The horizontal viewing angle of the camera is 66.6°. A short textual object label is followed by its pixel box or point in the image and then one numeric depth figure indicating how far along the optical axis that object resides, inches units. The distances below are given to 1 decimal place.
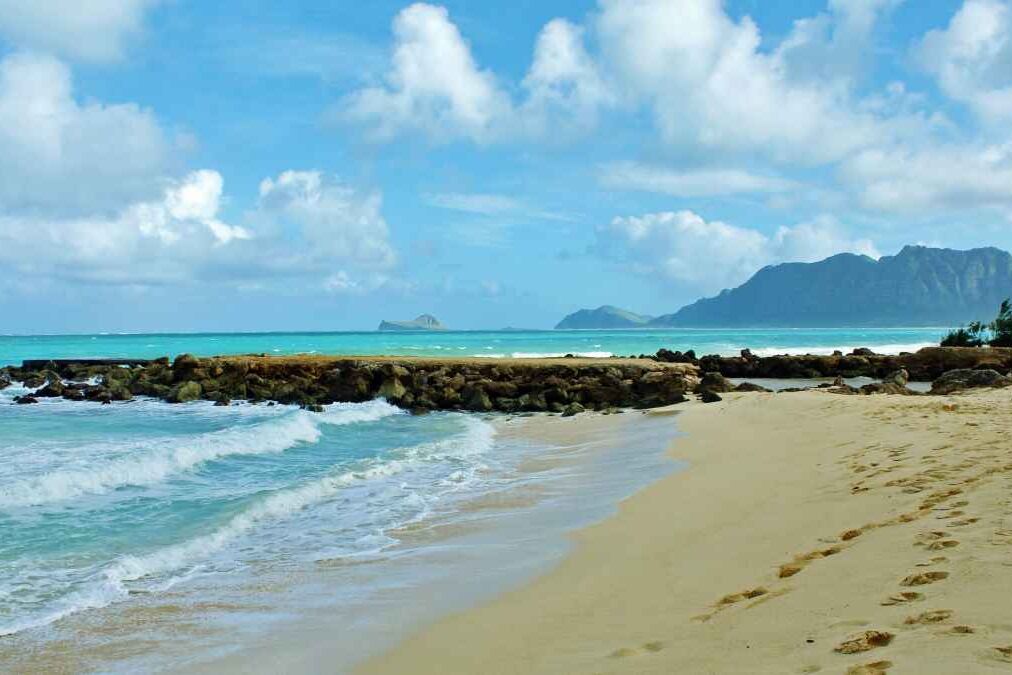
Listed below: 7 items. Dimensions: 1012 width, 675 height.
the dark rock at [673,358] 1437.0
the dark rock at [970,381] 720.3
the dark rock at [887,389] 748.0
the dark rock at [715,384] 927.0
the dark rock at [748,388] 932.3
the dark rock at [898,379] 814.8
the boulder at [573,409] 861.7
